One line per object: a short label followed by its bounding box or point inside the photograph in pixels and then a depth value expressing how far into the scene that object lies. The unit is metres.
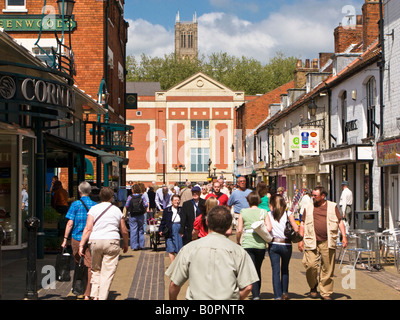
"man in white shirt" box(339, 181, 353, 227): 21.05
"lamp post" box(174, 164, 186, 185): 75.70
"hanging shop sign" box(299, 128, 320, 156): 27.34
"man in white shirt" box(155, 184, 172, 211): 21.64
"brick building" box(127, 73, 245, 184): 81.88
